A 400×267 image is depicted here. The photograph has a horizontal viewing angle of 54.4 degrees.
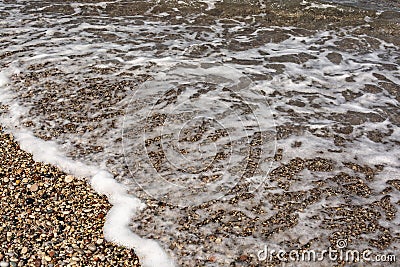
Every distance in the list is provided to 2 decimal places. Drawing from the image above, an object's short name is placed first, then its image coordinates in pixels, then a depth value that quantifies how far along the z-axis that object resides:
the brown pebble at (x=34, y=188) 3.54
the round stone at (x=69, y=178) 3.72
